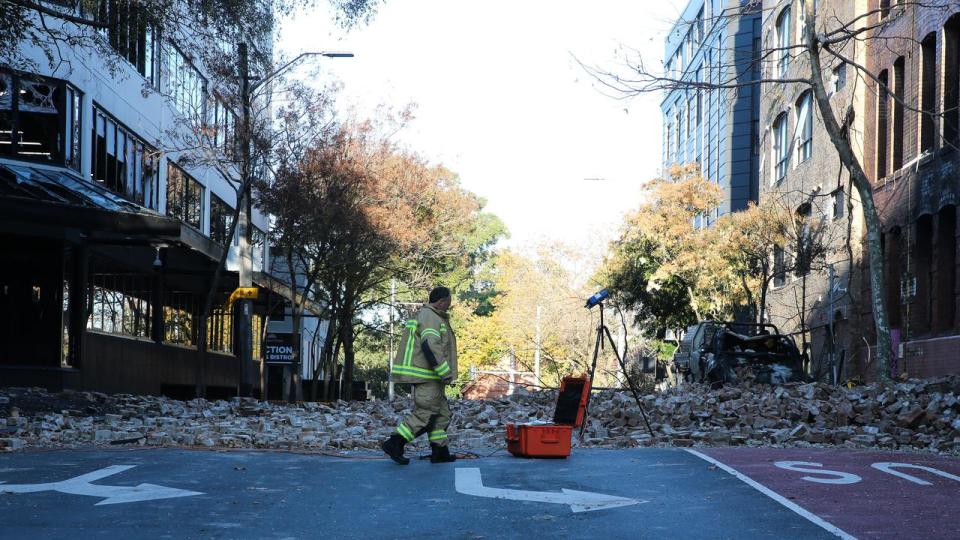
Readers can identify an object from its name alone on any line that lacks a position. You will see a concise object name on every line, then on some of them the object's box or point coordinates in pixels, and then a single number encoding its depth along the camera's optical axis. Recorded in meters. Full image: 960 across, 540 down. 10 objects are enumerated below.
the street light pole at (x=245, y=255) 30.59
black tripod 13.98
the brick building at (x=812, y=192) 34.97
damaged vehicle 26.97
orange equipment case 13.62
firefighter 12.80
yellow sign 30.25
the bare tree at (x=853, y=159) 21.67
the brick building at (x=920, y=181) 26.81
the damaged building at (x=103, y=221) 25.70
